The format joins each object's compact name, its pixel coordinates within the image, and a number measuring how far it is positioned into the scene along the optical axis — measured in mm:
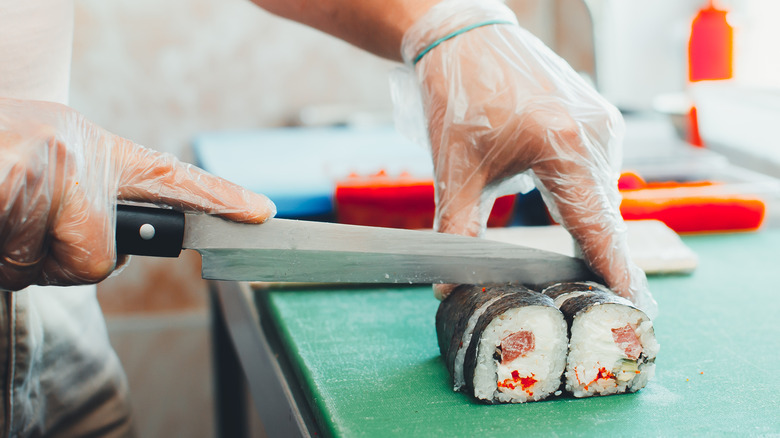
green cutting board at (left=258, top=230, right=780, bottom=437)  664
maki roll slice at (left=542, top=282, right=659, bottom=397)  688
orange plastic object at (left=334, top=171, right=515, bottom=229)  927
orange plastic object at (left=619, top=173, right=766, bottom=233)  958
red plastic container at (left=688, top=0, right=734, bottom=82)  1513
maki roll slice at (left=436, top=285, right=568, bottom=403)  682
